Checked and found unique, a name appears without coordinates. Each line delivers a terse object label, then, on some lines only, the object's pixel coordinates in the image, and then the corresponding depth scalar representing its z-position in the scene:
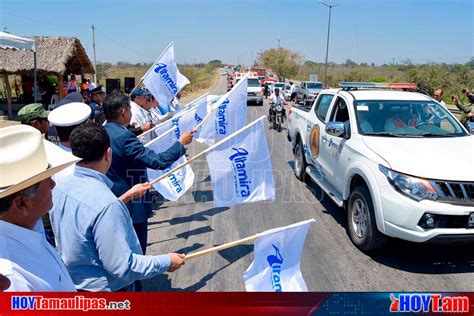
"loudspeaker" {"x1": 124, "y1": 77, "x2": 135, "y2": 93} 19.48
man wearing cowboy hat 1.55
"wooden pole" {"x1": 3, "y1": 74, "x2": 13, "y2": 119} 17.73
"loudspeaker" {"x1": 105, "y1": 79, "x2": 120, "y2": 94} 19.64
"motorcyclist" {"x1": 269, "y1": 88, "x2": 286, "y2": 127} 16.33
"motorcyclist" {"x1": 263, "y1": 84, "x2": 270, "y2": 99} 31.43
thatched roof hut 18.22
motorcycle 15.82
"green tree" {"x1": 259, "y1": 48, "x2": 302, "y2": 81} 68.50
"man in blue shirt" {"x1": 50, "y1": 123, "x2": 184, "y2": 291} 2.03
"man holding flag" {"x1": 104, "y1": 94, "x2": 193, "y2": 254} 3.67
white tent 9.03
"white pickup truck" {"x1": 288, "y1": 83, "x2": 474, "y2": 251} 3.85
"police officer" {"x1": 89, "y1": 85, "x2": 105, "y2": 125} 7.50
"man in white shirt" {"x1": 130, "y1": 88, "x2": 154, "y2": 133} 6.25
